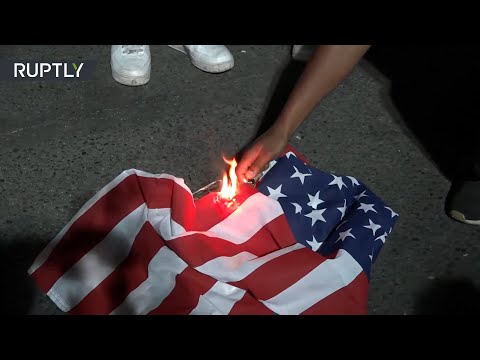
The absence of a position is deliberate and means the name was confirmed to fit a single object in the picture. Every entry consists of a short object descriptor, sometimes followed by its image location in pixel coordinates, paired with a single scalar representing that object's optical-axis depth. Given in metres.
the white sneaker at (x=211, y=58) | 2.83
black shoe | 2.25
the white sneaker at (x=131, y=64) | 2.74
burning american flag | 1.89
